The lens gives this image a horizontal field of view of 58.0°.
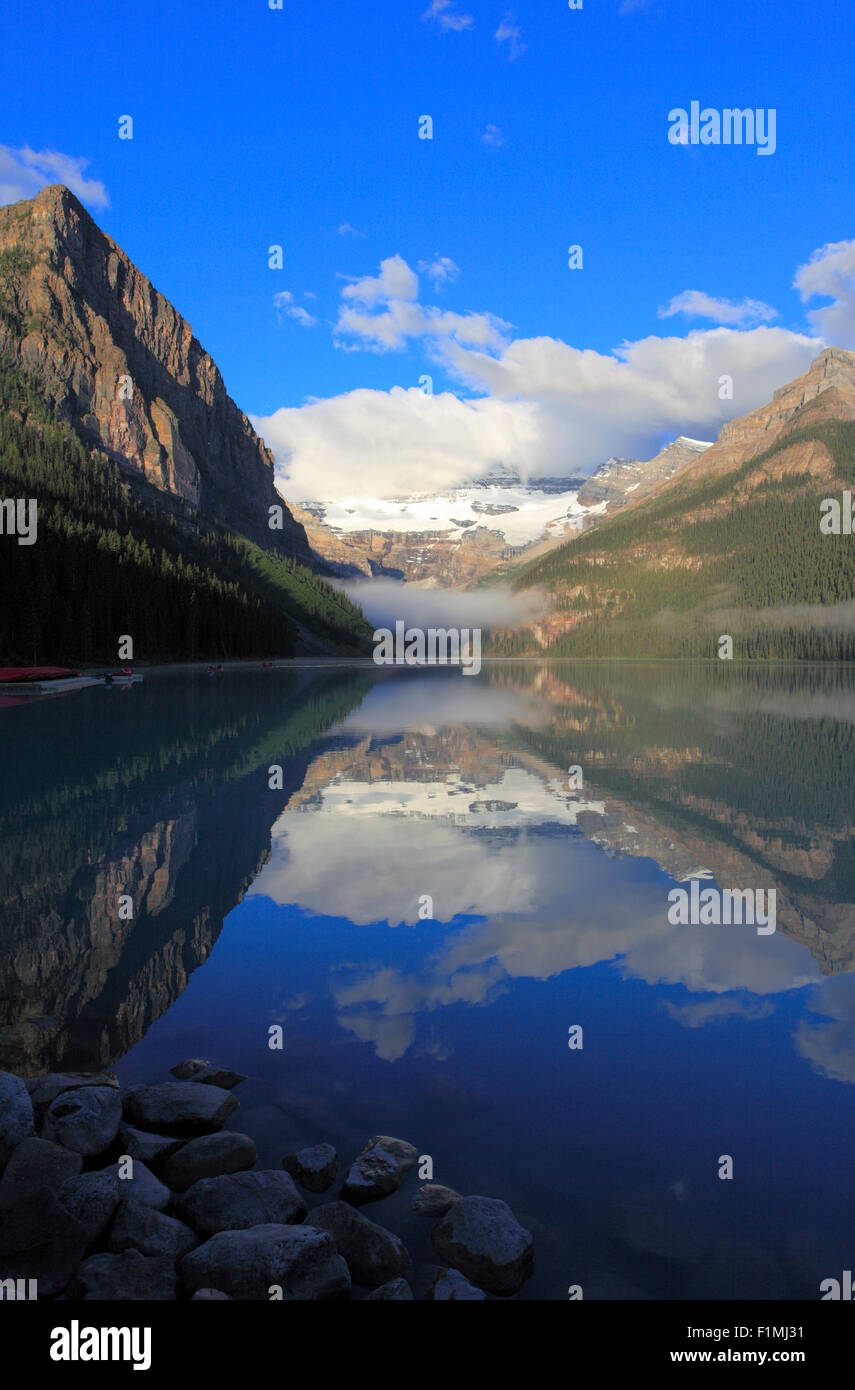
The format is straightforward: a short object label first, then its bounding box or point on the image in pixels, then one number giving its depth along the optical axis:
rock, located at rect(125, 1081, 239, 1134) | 6.95
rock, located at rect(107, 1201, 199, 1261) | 5.49
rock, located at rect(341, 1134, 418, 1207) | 6.10
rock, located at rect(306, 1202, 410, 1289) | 5.31
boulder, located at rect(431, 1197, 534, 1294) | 5.24
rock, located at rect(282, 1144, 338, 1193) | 6.28
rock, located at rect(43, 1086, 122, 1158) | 6.51
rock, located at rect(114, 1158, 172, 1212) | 5.85
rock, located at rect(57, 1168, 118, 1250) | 5.58
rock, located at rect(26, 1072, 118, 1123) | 7.06
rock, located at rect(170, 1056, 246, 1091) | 7.75
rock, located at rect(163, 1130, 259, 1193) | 6.39
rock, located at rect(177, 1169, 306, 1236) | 5.76
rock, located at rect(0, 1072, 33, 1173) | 6.30
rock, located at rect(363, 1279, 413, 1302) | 4.99
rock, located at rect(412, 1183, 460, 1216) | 5.96
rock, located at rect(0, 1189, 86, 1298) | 5.26
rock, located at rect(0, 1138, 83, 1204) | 5.74
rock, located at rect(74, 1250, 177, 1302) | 5.05
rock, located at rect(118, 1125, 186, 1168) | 6.57
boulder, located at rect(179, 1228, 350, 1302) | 5.05
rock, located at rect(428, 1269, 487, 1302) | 4.96
